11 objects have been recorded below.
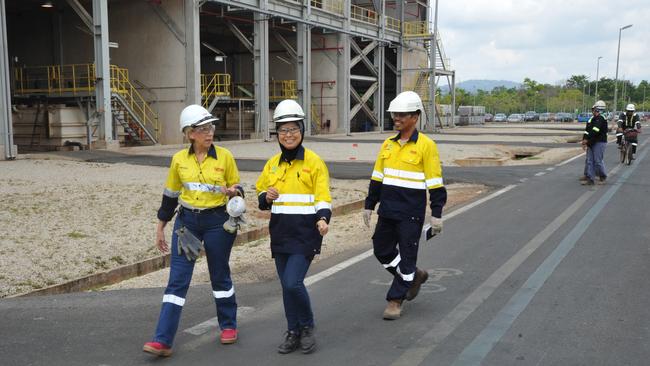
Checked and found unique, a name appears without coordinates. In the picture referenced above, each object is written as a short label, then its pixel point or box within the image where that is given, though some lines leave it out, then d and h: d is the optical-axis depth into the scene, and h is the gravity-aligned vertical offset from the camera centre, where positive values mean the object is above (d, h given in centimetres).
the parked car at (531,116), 9800 -25
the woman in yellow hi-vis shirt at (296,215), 435 -75
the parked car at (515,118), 9394 -58
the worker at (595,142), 1393 -63
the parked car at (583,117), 8254 -27
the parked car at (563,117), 9350 -35
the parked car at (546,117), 9986 -39
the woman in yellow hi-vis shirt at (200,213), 441 -77
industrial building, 2597 +277
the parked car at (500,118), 9532 -61
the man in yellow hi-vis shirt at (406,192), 513 -68
